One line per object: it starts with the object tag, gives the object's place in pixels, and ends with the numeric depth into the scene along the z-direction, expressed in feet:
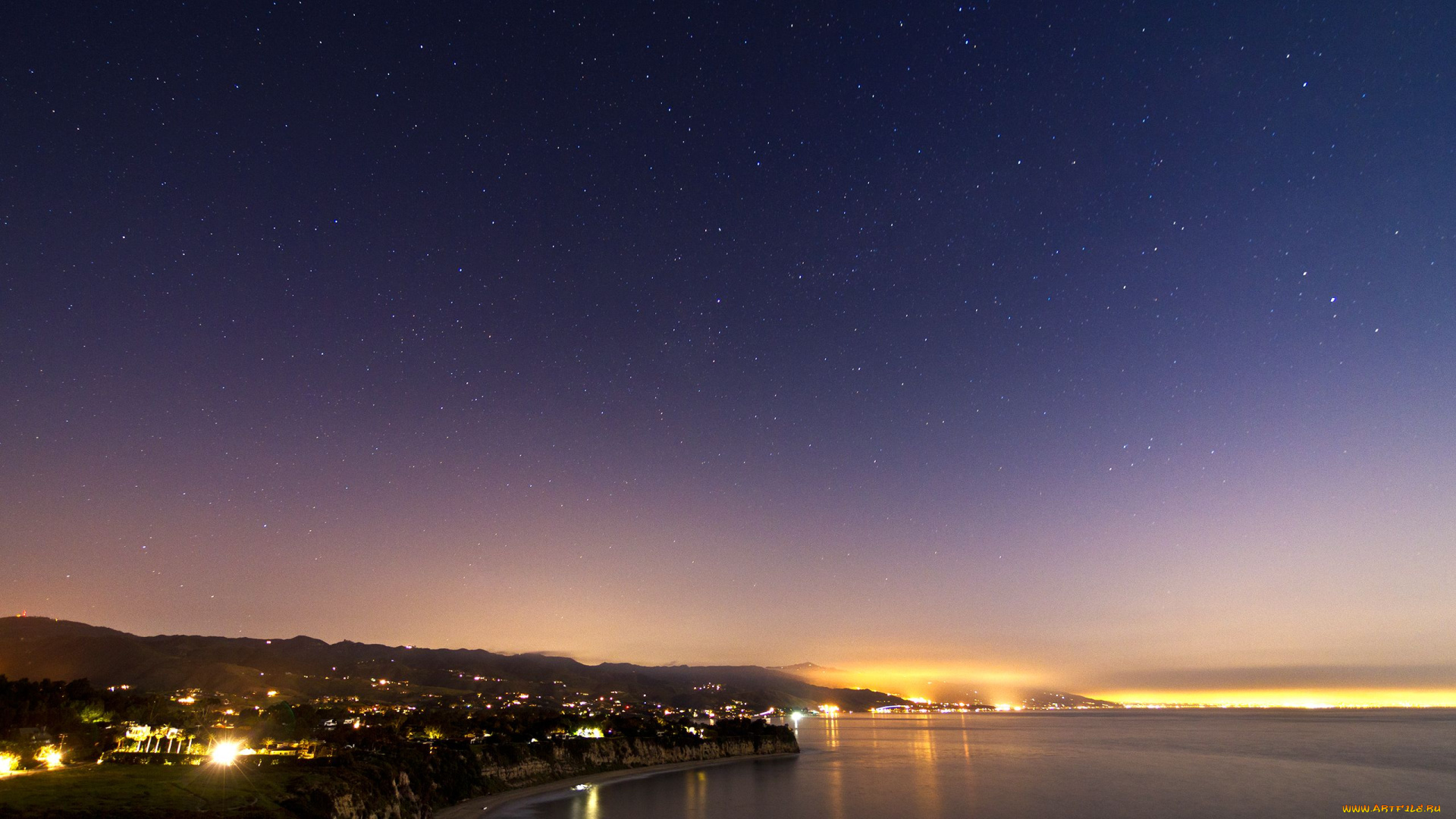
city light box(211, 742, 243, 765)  193.14
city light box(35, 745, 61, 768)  165.07
